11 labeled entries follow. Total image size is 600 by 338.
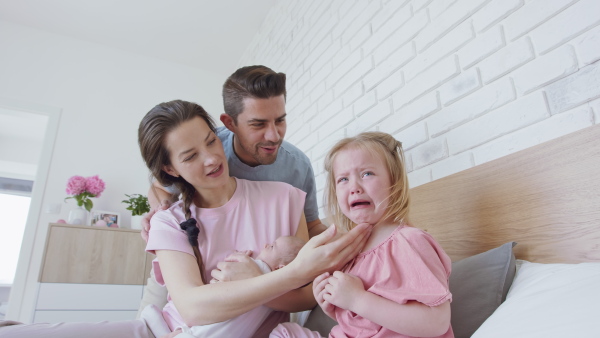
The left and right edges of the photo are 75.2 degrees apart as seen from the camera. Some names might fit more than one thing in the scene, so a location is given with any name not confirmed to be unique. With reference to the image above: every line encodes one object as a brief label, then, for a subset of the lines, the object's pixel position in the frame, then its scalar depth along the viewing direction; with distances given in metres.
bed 0.70
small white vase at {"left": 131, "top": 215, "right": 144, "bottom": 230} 3.45
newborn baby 1.16
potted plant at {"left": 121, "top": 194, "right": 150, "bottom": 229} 3.47
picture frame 3.43
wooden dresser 2.92
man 1.51
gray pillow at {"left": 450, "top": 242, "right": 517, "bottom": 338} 0.93
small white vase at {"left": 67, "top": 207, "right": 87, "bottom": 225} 3.30
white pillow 0.58
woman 0.96
